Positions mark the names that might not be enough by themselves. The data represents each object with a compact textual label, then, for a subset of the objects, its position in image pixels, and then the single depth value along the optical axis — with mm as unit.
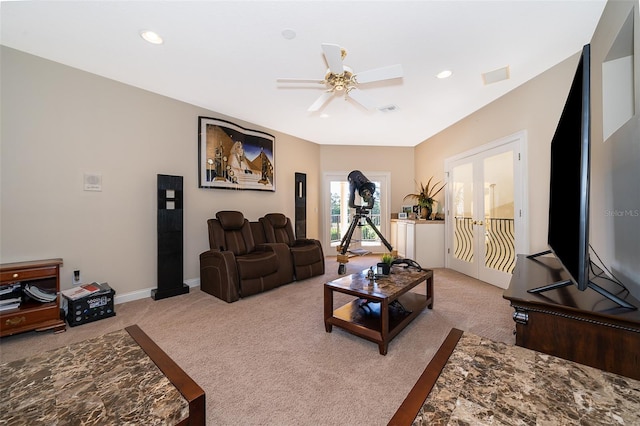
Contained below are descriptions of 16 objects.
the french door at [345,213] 5922
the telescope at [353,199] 4266
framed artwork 3783
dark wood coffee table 1984
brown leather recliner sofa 3113
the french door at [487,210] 3232
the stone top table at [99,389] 787
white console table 4676
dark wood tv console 1031
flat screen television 1080
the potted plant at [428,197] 4926
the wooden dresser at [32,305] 2129
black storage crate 2449
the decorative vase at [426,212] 4927
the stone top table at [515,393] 592
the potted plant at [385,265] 2551
